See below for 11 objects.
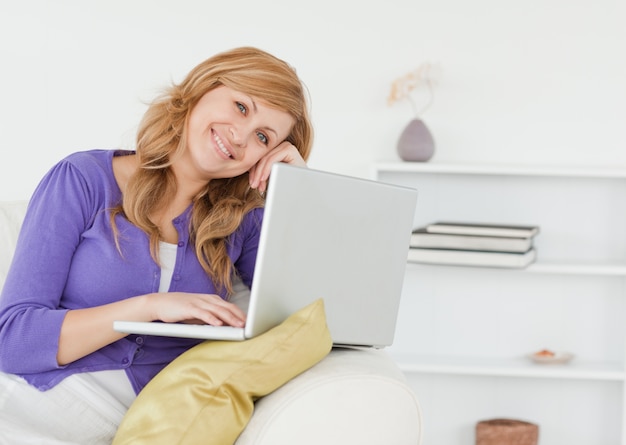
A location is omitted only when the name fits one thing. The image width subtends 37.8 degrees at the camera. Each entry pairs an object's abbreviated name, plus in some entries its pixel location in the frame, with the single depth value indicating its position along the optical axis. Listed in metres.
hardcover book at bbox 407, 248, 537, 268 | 3.02
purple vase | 3.14
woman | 1.72
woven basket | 3.19
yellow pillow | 1.51
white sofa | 1.52
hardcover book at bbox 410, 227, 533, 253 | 3.04
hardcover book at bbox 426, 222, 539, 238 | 3.05
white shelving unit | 3.30
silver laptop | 1.49
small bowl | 3.21
